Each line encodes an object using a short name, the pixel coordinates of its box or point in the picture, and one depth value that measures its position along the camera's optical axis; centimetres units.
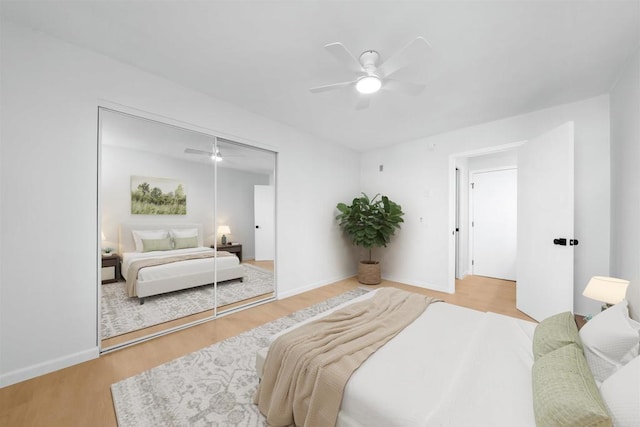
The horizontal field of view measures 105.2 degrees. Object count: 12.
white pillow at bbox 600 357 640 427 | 74
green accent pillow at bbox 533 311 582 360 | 121
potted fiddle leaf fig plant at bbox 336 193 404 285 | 424
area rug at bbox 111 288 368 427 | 149
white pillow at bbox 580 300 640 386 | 102
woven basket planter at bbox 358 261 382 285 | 441
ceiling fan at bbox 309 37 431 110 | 167
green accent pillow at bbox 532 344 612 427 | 74
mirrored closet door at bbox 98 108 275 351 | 229
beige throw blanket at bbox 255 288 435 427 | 121
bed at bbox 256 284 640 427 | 89
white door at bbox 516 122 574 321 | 250
